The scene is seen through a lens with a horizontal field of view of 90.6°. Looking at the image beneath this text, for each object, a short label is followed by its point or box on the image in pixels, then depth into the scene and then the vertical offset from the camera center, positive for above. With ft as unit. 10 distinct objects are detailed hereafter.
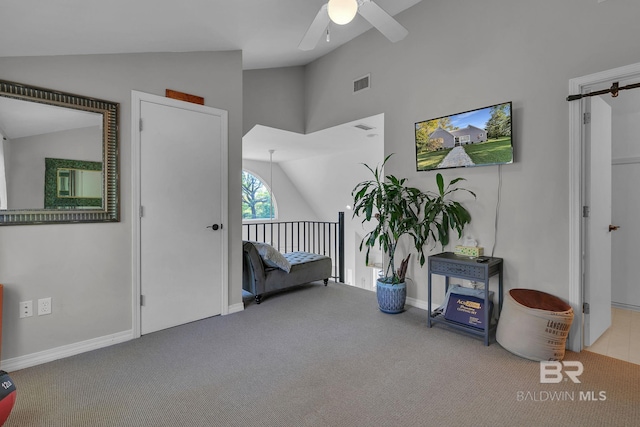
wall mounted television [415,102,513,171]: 8.83 +2.21
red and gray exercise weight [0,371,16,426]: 4.99 -2.94
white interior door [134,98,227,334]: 9.29 +0.01
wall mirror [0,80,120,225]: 7.18 +1.36
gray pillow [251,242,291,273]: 12.41 -1.75
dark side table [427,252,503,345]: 8.48 -1.71
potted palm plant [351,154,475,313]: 9.99 -0.21
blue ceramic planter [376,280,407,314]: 10.64 -2.87
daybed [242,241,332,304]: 12.09 -2.33
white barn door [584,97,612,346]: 7.93 -0.23
